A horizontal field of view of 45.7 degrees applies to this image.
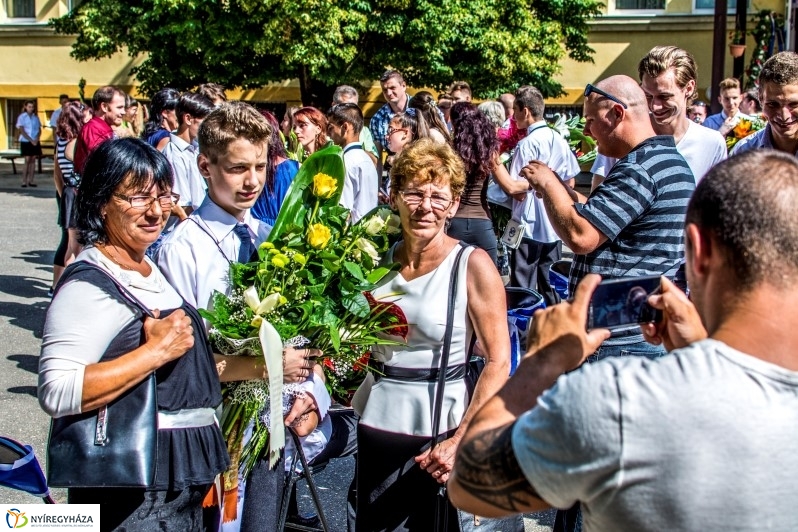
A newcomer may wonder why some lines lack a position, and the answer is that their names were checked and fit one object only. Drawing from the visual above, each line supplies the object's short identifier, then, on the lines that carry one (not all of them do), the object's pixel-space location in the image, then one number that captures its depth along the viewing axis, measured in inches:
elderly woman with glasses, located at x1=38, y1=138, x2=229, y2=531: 107.0
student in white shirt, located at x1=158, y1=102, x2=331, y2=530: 132.0
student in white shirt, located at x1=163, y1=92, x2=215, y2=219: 281.7
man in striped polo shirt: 147.1
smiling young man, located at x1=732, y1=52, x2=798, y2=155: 189.6
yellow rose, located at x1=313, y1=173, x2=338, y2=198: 138.1
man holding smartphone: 62.9
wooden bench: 1142.8
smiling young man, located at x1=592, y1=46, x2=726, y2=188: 186.5
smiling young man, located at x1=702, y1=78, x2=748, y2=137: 459.2
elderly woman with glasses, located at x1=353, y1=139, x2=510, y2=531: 132.3
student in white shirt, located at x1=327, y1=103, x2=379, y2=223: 283.3
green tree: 789.9
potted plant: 774.5
